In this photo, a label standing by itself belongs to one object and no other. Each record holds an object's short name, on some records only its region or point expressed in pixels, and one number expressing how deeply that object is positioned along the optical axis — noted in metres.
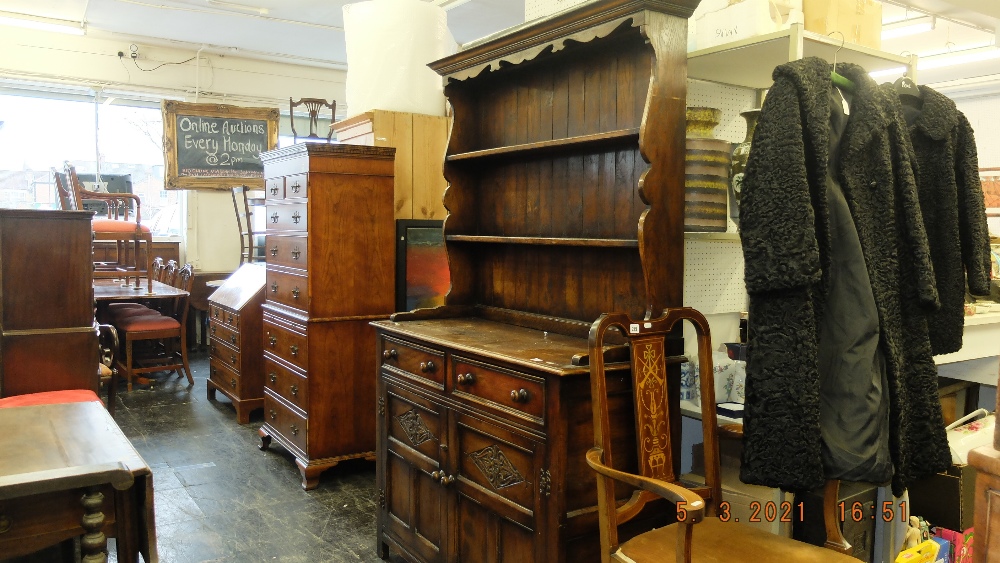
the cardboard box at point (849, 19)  2.25
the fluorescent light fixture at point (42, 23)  6.37
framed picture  3.92
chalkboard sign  7.32
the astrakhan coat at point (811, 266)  1.76
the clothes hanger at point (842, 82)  1.93
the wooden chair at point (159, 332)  5.67
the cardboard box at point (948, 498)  2.57
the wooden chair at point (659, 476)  1.73
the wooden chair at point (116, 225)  5.53
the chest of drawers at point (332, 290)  3.68
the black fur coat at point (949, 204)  2.12
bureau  4.80
